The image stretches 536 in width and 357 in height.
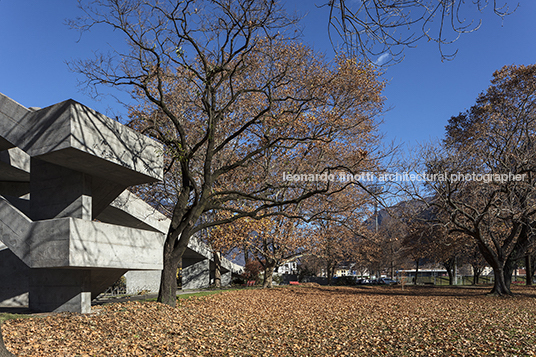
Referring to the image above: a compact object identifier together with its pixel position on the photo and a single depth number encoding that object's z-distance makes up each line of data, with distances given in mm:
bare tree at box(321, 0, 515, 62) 5090
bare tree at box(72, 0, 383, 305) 14219
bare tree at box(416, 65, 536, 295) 19250
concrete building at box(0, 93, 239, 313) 10523
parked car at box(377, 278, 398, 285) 44375
